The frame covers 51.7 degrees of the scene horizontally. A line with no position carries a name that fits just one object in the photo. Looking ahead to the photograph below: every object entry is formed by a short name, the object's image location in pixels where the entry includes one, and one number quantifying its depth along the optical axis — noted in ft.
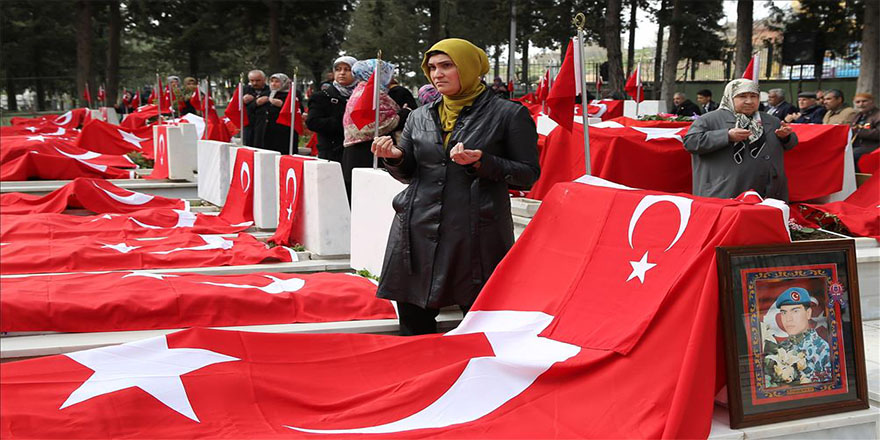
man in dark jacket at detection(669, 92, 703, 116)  53.47
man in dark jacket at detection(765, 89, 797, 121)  41.81
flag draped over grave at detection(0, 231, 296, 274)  21.21
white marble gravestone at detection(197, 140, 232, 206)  37.88
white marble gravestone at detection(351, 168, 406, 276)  20.04
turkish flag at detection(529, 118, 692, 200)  28.58
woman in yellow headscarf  14.44
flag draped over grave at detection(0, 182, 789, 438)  11.48
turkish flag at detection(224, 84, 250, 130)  40.19
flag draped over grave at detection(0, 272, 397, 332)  15.90
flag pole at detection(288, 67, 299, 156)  31.37
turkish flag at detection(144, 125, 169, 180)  47.34
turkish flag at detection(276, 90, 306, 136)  33.45
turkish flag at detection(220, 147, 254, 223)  31.37
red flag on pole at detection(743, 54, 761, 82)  27.04
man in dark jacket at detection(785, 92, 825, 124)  39.55
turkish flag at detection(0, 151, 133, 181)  40.42
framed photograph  11.48
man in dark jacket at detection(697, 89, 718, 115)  51.65
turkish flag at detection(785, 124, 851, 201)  28.30
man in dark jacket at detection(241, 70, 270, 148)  38.63
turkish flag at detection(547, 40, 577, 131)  17.98
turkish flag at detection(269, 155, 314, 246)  25.89
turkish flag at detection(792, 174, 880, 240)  23.80
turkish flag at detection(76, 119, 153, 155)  54.85
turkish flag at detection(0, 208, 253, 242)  25.13
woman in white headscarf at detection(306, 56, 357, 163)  26.99
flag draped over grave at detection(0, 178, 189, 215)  32.27
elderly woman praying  22.50
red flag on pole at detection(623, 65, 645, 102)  53.78
